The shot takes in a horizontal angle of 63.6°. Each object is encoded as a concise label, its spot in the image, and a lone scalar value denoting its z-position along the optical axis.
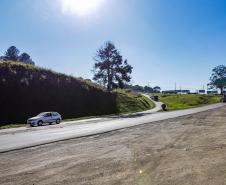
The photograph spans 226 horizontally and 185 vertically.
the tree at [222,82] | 99.11
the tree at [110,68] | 43.51
